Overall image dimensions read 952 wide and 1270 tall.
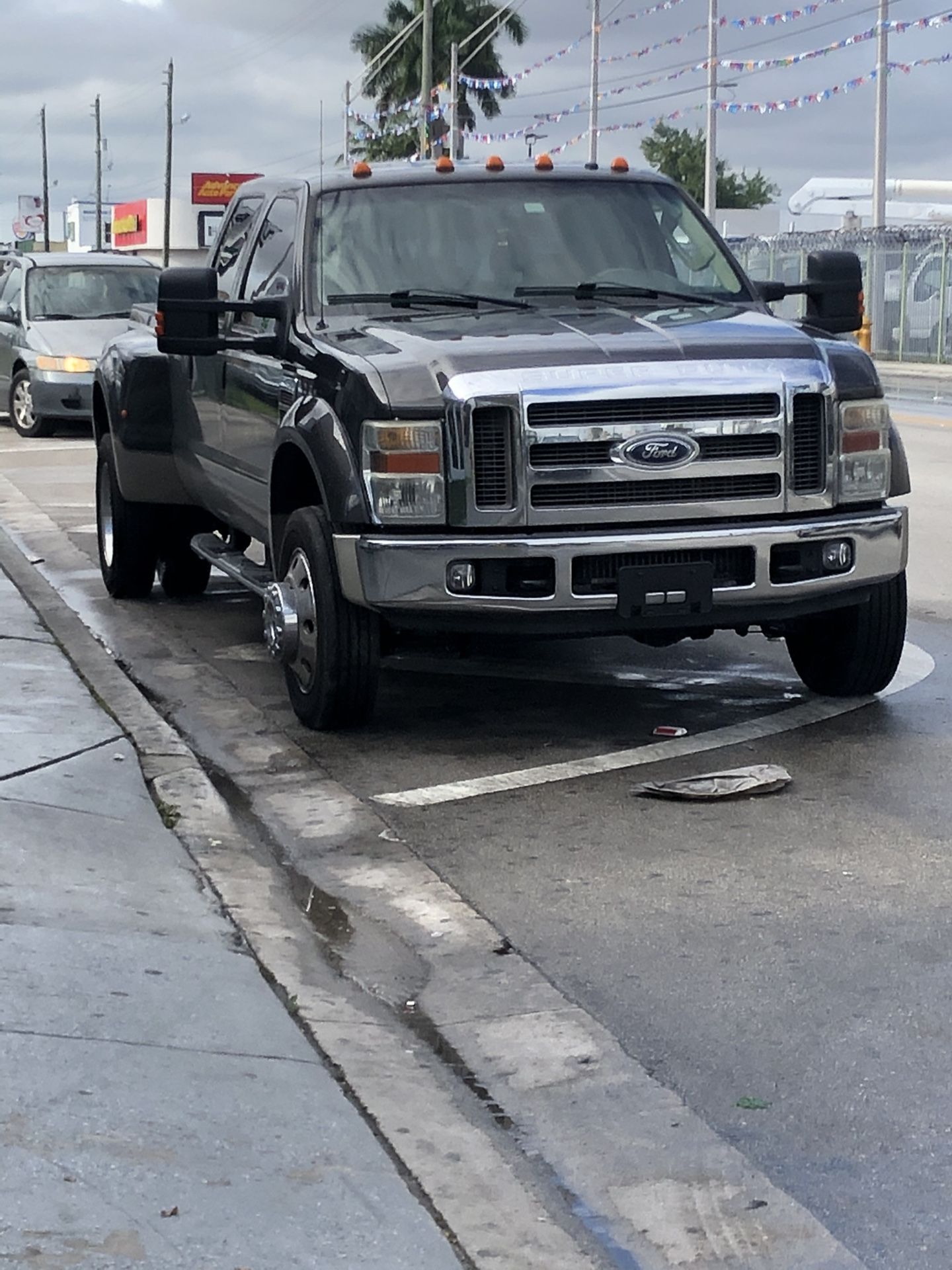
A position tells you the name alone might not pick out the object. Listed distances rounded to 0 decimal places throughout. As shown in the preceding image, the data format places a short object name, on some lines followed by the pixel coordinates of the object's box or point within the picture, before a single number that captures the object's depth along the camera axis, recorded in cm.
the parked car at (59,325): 2109
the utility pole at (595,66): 6326
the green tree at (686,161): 11606
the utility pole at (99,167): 9525
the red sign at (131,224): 10742
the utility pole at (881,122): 4519
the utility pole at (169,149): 7446
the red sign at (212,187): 10219
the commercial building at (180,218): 10275
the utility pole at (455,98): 6925
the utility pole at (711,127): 5408
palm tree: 7869
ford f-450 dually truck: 662
